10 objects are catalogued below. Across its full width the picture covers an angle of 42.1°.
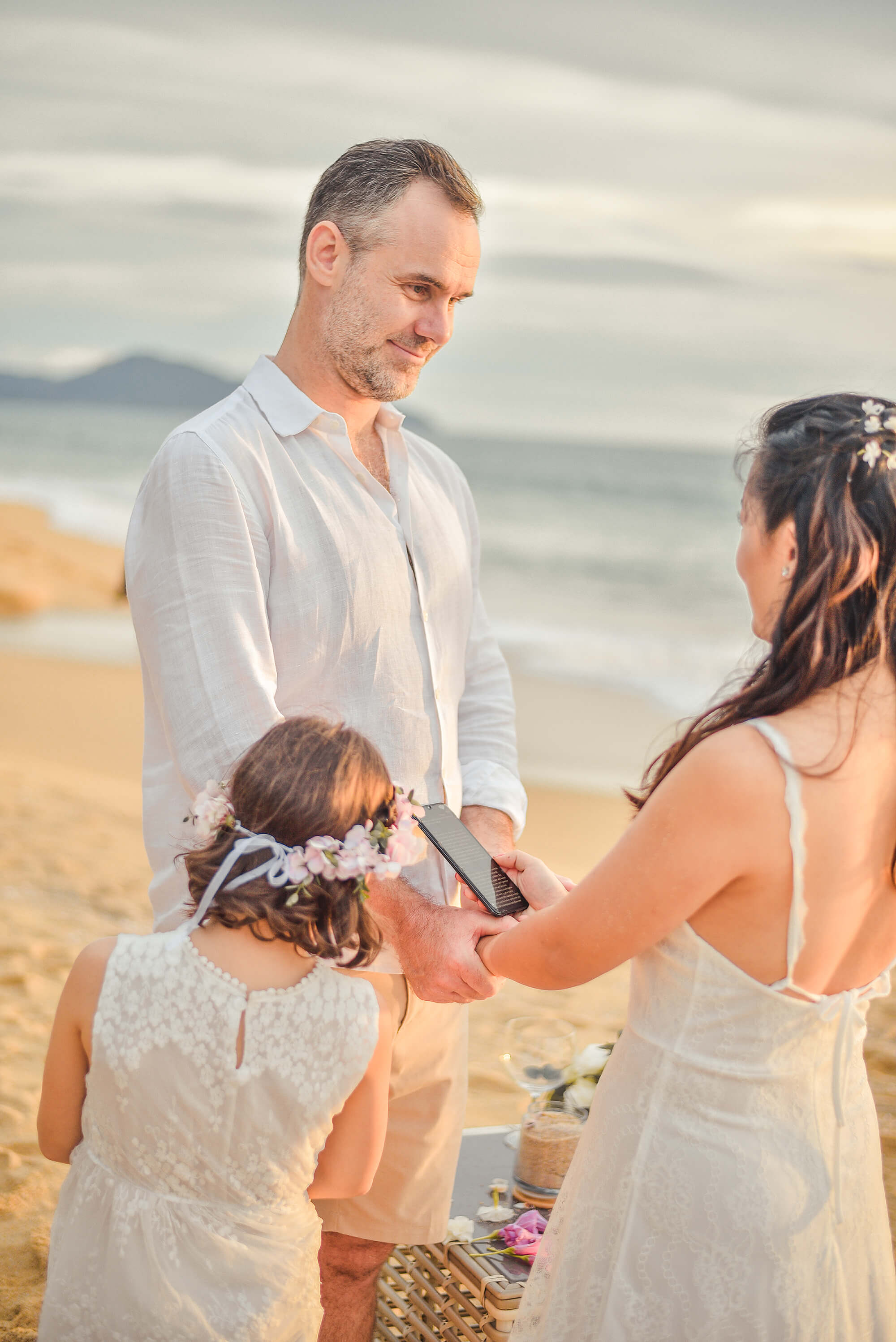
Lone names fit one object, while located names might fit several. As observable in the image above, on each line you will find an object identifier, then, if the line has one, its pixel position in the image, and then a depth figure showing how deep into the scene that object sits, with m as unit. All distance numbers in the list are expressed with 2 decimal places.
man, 1.99
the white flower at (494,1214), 2.57
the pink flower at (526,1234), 2.42
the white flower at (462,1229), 2.47
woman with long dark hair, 1.50
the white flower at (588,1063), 2.73
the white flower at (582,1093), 2.68
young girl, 1.64
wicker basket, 2.29
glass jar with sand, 2.61
